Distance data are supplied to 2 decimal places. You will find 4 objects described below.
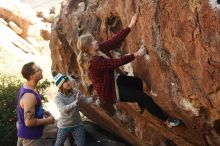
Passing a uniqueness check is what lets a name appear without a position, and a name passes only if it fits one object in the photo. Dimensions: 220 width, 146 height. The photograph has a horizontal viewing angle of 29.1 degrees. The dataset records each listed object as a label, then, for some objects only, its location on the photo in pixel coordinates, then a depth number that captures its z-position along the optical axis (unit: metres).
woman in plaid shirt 6.49
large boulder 5.58
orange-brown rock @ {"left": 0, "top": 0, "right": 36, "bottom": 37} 26.45
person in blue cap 7.27
